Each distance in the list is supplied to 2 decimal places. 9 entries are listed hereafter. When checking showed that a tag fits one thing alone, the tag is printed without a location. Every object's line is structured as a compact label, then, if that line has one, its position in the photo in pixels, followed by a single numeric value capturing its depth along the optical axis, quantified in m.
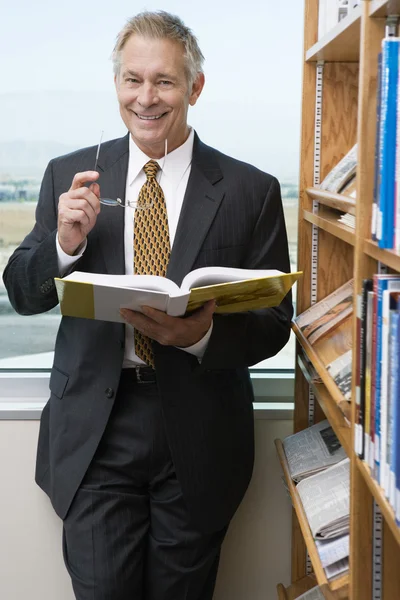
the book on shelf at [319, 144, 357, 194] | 1.68
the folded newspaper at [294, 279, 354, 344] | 1.78
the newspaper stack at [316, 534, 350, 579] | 1.46
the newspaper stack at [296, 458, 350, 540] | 1.53
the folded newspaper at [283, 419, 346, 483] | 1.91
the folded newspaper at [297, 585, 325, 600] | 1.98
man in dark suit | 1.82
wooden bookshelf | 1.21
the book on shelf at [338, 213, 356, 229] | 1.54
